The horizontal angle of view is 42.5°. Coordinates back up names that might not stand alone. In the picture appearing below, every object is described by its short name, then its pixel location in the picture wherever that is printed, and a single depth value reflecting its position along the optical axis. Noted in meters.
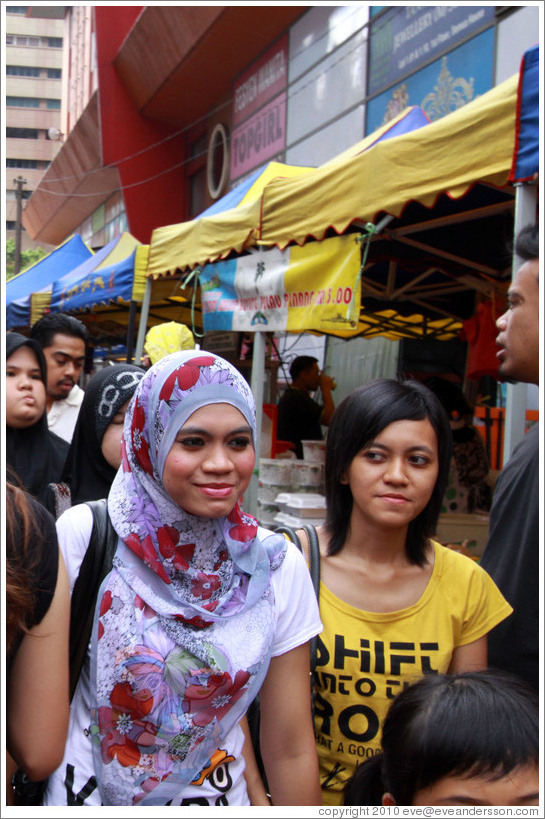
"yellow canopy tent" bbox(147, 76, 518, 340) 3.11
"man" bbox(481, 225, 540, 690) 1.78
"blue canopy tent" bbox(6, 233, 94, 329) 12.65
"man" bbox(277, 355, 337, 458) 6.52
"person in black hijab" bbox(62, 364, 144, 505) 2.32
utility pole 27.00
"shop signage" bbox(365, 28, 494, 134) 7.11
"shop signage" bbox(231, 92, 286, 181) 12.72
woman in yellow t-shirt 1.70
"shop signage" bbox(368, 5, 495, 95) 7.43
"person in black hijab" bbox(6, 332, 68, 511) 2.82
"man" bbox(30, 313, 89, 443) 3.65
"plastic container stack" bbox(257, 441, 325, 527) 4.62
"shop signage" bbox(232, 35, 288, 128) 12.82
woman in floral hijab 1.33
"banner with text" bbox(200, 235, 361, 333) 4.14
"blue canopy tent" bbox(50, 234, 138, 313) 7.33
